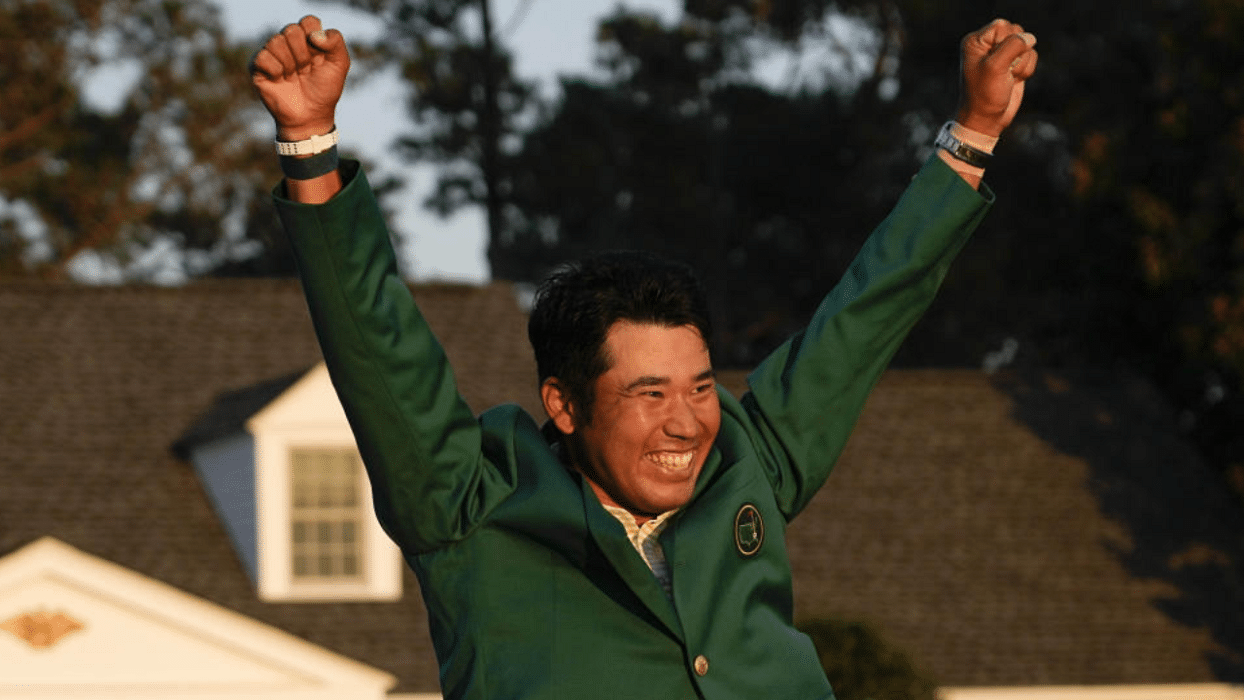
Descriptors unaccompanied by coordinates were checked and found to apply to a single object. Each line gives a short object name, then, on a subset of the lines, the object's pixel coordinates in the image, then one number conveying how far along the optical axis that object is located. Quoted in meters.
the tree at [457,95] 33.50
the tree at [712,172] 35.69
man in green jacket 3.39
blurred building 17.98
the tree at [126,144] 33.12
